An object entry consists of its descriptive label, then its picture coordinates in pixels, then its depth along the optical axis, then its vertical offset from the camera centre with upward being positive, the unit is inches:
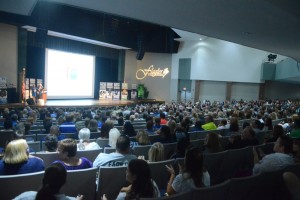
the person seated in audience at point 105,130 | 208.4 -34.3
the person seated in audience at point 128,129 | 230.6 -36.5
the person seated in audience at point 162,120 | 308.5 -37.0
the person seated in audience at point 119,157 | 133.0 -34.7
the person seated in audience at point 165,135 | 201.5 -34.9
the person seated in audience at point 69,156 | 123.1 -33.0
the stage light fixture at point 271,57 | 754.2 +94.1
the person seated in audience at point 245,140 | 189.0 -34.0
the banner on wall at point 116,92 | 799.1 -22.2
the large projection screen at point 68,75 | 647.1 +17.1
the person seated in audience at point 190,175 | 107.0 -33.6
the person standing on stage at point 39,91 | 581.9 -22.3
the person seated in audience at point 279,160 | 134.4 -32.9
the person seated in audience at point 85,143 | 179.8 -39.2
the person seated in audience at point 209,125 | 282.2 -36.6
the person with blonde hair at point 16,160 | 115.3 -33.4
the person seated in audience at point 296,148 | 151.3 -29.8
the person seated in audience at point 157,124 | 273.2 -37.0
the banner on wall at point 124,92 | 806.7 -21.2
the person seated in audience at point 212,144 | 168.4 -33.0
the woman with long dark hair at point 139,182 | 87.9 -30.8
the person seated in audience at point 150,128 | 246.1 -37.7
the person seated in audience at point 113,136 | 189.5 -35.0
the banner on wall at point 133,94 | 847.1 -27.2
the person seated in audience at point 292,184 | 102.2 -33.7
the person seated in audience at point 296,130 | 221.8 -29.6
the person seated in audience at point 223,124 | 277.2 -34.8
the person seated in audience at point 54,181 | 80.9 -29.2
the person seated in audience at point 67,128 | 256.2 -42.4
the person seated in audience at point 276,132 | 205.3 -29.6
